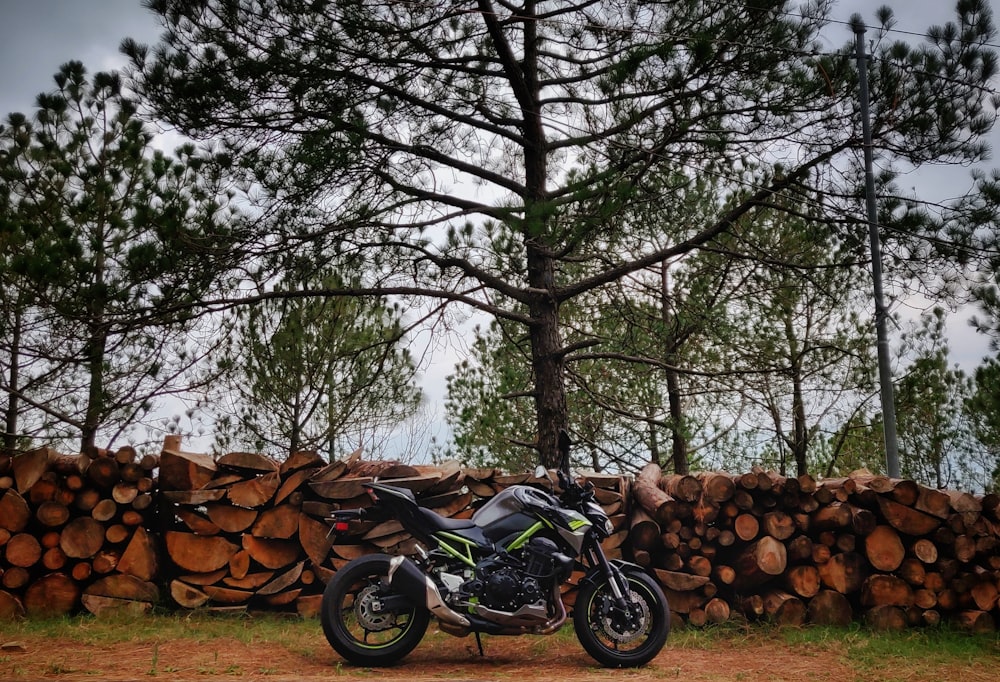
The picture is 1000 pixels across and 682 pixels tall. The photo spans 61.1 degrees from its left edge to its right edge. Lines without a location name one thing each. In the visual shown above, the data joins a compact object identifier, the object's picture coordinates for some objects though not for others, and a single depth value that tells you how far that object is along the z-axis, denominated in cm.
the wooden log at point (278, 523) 618
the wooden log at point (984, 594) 590
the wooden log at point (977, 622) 582
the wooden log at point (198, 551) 617
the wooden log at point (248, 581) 617
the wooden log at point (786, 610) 591
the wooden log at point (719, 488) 600
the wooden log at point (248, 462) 619
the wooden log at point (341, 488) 613
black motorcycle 466
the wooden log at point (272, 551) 618
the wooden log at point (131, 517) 616
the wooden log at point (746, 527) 601
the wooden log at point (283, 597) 616
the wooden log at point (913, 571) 595
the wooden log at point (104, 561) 610
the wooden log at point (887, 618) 587
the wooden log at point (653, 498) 604
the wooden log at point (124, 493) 611
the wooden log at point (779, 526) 600
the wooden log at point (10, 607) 589
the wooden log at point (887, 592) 593
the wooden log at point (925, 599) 592
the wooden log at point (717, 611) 591
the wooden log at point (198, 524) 619
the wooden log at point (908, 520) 595
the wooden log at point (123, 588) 607
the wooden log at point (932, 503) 594
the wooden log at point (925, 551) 591
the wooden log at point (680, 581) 593
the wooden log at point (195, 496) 615
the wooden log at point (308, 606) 616
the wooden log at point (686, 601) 600
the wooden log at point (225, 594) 614
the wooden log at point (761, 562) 587
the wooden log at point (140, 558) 612
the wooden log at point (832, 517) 597
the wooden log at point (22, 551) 599
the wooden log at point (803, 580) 597
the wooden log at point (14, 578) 598
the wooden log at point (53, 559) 605
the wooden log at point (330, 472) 618
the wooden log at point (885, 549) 595
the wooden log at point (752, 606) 597
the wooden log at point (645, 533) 602
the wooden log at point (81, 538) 606
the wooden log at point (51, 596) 598
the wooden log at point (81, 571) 605
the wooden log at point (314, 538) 617
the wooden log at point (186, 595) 606
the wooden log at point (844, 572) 598
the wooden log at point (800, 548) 596
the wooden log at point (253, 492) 616
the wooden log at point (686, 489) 605
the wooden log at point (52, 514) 605
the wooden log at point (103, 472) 615
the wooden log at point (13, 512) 605
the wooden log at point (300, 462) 618
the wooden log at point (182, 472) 622
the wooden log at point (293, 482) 619
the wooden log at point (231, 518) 617
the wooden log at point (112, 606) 598
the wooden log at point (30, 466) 609
